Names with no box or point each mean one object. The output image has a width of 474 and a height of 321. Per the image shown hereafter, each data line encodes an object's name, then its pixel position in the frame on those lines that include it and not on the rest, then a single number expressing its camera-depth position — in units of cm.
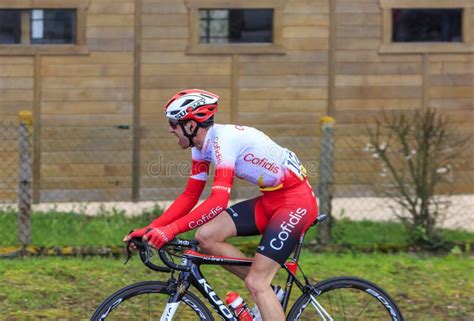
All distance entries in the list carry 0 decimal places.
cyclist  1084
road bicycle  1081
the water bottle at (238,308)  1132
